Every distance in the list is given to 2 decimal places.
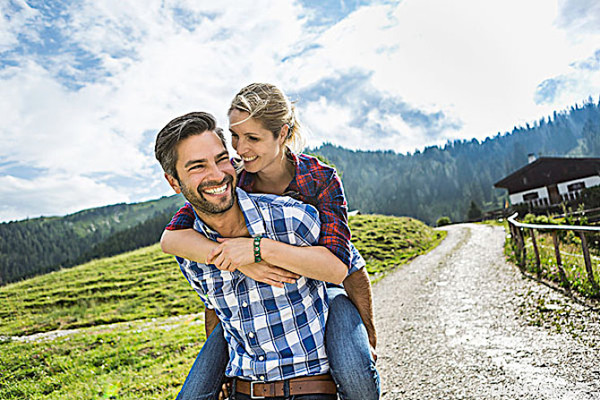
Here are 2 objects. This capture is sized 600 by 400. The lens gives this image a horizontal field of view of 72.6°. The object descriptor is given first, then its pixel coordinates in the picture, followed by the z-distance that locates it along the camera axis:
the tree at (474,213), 62.28
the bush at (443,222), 57.27
